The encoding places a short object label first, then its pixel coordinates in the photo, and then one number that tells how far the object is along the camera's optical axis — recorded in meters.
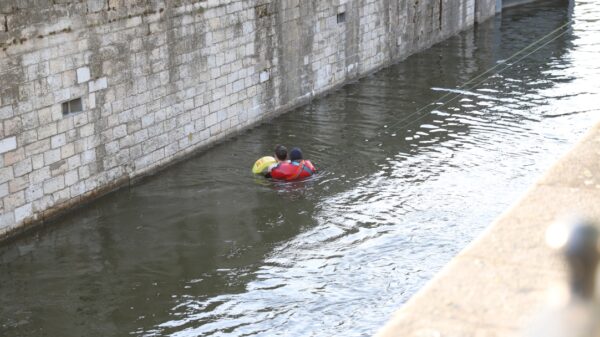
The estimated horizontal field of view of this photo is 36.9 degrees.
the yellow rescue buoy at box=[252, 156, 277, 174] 13.11
